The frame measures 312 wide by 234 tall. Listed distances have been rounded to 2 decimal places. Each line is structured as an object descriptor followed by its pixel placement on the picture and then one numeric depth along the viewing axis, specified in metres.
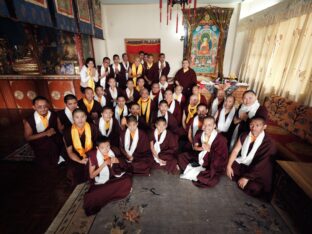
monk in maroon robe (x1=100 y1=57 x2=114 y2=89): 4.73
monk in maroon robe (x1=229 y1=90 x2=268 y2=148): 2.82
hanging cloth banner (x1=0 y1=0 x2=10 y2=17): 2.37
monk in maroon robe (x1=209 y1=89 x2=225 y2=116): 3.47
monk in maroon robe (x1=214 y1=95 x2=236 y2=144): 3.12
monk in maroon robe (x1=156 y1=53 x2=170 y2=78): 5.42
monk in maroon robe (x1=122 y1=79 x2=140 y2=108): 4.18
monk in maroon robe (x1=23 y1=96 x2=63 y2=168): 2.75
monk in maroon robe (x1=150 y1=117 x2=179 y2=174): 2.69
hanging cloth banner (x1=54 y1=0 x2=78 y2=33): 3.65
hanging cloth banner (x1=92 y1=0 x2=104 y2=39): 5.52
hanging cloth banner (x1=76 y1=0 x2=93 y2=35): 4.63
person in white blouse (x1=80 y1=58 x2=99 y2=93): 4.37
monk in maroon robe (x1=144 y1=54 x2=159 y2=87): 5.43
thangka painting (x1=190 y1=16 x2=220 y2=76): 6.32
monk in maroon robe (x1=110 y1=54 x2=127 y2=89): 5.03
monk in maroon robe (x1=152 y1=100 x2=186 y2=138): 3.25
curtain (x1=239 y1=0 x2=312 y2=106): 3.39
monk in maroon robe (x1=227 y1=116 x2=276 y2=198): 2.21
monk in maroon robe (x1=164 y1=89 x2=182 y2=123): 3.70
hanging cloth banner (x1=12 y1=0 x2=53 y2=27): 2.64
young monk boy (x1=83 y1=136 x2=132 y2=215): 2.03
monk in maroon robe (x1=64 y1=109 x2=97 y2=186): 2.42
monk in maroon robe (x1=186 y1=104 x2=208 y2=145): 3.04
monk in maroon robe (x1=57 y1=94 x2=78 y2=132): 2.99
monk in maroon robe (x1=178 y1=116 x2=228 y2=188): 2.42
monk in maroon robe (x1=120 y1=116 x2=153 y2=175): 2.60
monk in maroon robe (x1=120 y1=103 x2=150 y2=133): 3.28
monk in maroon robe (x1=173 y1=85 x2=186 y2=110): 3.98
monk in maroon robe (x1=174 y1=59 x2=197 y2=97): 5.00
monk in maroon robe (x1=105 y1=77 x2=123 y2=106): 4.10
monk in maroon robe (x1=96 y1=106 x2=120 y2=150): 2.92
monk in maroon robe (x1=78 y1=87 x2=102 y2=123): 3.46
